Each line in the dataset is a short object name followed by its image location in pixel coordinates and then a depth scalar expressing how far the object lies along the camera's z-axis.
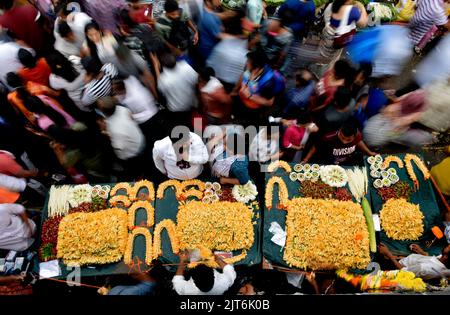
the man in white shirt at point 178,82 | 5.19
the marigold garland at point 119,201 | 5.11
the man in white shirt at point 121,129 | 4.76
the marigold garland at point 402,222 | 4.90
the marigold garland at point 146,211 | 4.98
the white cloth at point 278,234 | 4.84
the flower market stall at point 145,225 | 4.75
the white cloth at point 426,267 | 4.62
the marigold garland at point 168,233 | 4.80
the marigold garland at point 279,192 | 5.09
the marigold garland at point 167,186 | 5.14
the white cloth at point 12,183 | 4.82
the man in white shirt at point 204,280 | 4.08
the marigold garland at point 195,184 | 5.17
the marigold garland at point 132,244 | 4.76
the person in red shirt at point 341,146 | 5.03
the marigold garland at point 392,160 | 5.40
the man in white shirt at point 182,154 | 4.82
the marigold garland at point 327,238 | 4.67
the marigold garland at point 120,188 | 5.20
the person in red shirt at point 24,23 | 5.82
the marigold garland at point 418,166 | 5.27
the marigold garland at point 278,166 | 5.37
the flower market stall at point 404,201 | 4.91
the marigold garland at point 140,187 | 5.15
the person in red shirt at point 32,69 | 5.21
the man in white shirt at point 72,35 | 5.57
